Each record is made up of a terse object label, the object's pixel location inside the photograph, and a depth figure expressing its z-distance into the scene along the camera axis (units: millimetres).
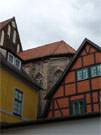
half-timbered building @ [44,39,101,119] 24547
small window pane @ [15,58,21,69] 27991
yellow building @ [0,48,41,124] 22583
